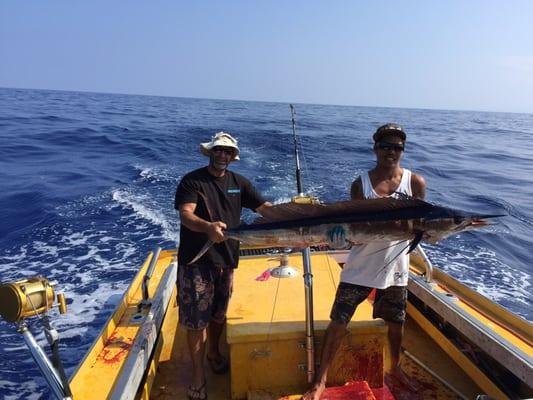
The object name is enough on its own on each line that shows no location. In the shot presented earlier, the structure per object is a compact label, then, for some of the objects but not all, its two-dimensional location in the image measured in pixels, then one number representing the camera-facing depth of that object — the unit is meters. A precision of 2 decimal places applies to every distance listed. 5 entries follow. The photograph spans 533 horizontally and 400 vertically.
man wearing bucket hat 2.58
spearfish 2.11
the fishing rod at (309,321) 2.37
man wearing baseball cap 2.46
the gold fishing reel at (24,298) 1.55
